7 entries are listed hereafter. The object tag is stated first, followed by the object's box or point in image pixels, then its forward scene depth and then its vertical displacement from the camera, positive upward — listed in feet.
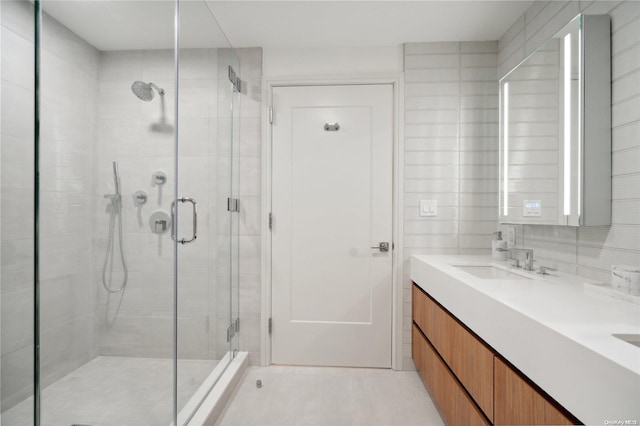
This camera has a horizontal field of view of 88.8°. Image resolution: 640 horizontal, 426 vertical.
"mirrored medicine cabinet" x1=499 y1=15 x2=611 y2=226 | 4.56 +1.33
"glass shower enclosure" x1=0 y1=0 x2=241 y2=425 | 3.18 -0.03
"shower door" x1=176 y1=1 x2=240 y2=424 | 5.13 +0.13
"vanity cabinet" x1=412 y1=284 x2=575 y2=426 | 3.17 -2.11
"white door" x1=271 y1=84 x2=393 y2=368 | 7.84 -0.33
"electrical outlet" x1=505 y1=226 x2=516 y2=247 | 6.37 -0.48
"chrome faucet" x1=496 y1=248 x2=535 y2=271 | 5.46 -0.79
